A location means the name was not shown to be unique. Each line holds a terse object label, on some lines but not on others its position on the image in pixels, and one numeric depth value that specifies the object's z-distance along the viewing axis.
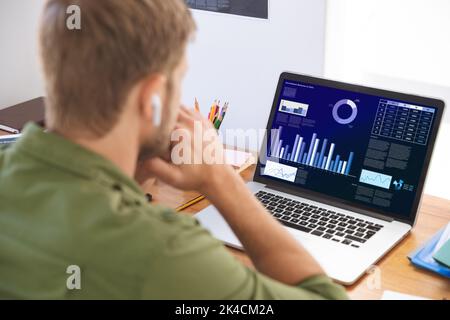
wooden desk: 1.36
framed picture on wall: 2.29
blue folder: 1.39
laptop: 1.55
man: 0.92
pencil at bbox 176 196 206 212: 1.69
